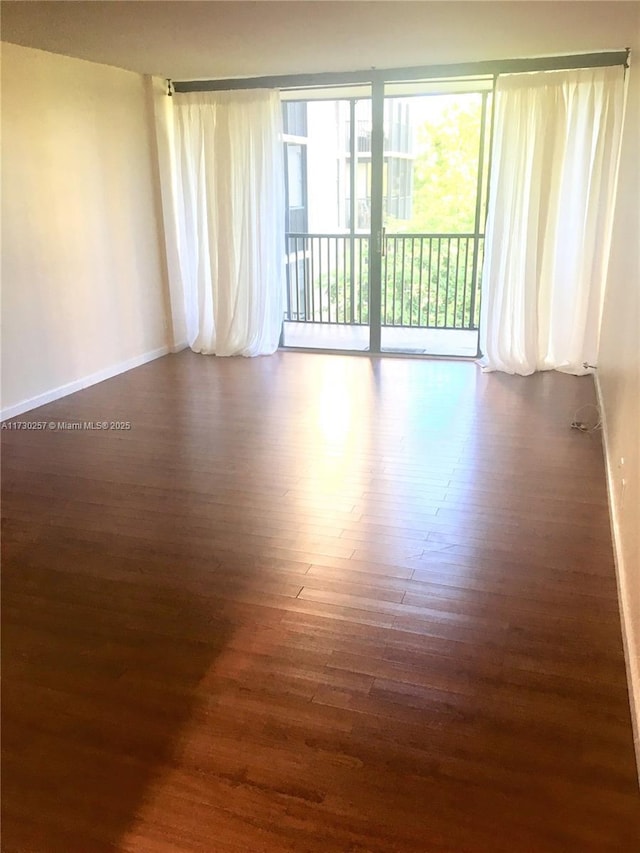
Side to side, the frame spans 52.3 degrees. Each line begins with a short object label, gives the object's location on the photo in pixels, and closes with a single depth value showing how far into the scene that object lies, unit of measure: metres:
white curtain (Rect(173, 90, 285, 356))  5.37
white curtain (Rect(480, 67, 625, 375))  4.61
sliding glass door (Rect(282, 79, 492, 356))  5.80
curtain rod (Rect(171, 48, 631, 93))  4.49
